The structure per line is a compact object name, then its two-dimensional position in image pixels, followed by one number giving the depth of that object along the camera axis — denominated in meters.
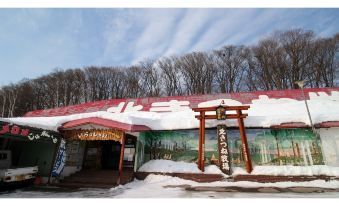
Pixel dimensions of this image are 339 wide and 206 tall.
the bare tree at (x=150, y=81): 37.59
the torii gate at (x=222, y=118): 12.82
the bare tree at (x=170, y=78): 36.41
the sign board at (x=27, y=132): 10.78
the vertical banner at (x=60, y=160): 13.68
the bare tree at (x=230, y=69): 34.96
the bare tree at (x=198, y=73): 35.12
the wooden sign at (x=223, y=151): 12.98
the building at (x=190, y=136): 13.17
